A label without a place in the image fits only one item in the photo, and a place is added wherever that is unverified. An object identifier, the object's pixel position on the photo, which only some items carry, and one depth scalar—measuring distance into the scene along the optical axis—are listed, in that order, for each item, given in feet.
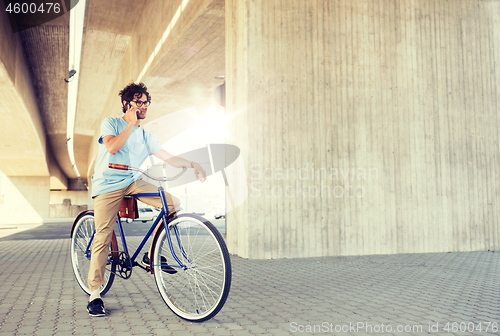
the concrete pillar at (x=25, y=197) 104.42
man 9.92
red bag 10.59
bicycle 8.66
